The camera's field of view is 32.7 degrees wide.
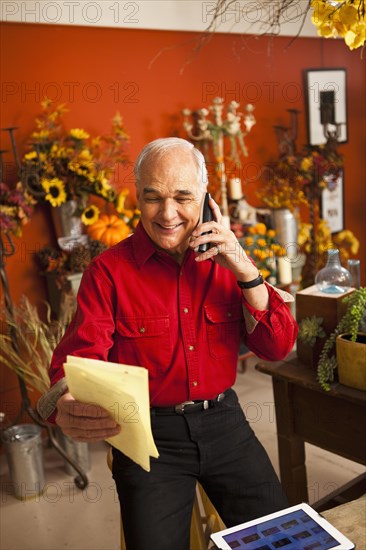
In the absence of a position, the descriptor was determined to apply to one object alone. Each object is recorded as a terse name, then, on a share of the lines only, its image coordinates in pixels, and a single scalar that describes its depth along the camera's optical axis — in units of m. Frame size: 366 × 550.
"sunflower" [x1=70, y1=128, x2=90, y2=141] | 3.43
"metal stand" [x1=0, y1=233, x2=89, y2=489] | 3.19
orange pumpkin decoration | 3.49
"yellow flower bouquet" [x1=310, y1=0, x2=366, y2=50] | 1.35
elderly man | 1.81
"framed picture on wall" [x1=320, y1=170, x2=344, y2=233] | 5.32
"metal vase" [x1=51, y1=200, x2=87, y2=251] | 3.43
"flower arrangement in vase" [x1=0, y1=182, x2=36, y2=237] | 3.12
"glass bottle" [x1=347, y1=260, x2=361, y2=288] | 2.30
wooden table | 2.18
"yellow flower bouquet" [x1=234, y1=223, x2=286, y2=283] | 4.02
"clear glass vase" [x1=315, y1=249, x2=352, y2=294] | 2.25
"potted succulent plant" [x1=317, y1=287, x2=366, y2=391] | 2.06
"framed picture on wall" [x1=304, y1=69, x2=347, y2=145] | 5.09
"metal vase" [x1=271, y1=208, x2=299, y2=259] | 4.47
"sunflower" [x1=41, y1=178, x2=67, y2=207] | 3.31
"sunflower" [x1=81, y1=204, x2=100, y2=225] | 3.46
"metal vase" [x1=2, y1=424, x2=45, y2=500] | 3.18
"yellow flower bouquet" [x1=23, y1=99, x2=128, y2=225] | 3.32
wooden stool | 2.03
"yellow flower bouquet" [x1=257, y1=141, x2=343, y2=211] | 4.55
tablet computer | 1.29
